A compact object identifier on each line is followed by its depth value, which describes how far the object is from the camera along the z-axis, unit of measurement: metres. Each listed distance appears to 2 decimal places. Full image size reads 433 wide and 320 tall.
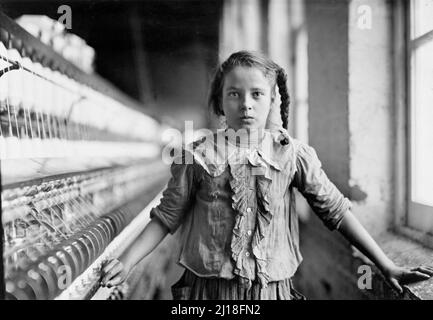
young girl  1.26
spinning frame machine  1.26
